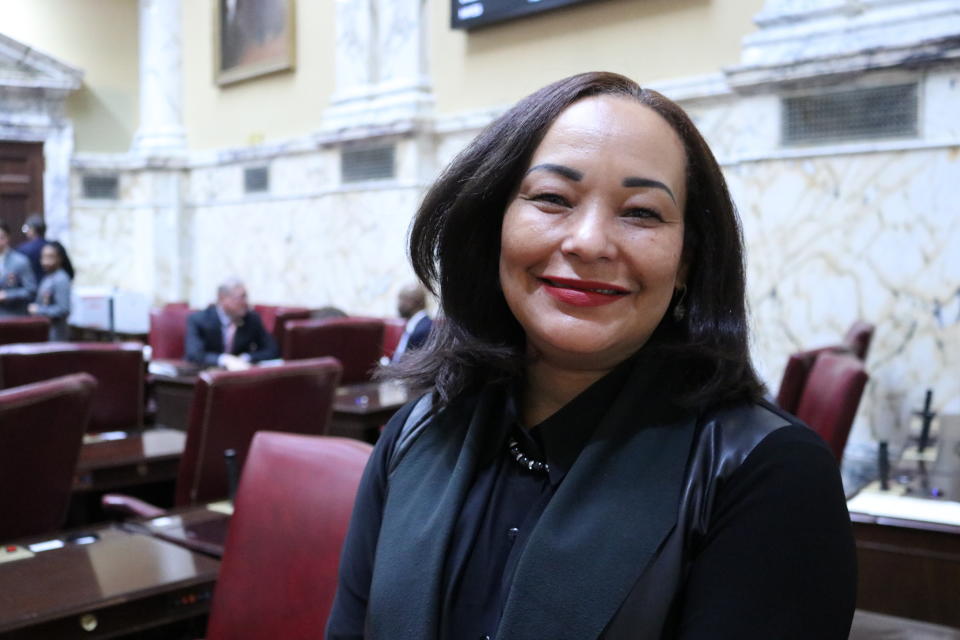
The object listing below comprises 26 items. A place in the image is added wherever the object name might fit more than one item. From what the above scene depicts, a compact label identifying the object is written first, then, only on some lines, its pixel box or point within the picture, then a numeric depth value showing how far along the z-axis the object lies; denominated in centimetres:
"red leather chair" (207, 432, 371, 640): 188
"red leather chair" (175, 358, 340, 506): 296
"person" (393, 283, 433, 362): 510
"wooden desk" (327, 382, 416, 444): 428
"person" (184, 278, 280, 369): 605
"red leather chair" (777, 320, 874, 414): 343
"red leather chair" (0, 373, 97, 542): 243
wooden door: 1059
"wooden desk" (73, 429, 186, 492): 299
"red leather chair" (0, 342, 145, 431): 377
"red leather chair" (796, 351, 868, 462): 296
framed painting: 926
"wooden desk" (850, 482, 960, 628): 219
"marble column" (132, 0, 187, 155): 1062
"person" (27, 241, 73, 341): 755
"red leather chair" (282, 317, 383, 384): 528
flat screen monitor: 688
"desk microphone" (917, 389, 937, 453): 346
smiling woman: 105
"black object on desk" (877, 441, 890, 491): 263
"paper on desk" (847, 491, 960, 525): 226
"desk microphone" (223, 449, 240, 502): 249
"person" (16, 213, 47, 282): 854
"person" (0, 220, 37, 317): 759
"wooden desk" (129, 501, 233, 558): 229
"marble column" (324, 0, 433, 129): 778
